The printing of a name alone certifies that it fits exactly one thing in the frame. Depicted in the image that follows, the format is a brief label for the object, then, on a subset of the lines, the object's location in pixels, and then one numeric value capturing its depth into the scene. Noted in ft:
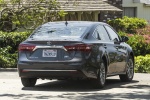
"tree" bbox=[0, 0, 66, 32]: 80.94
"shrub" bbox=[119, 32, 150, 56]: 76.89
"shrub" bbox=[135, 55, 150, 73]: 66.90
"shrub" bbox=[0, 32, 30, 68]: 71.77
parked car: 45.14
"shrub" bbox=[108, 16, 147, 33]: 103.86
